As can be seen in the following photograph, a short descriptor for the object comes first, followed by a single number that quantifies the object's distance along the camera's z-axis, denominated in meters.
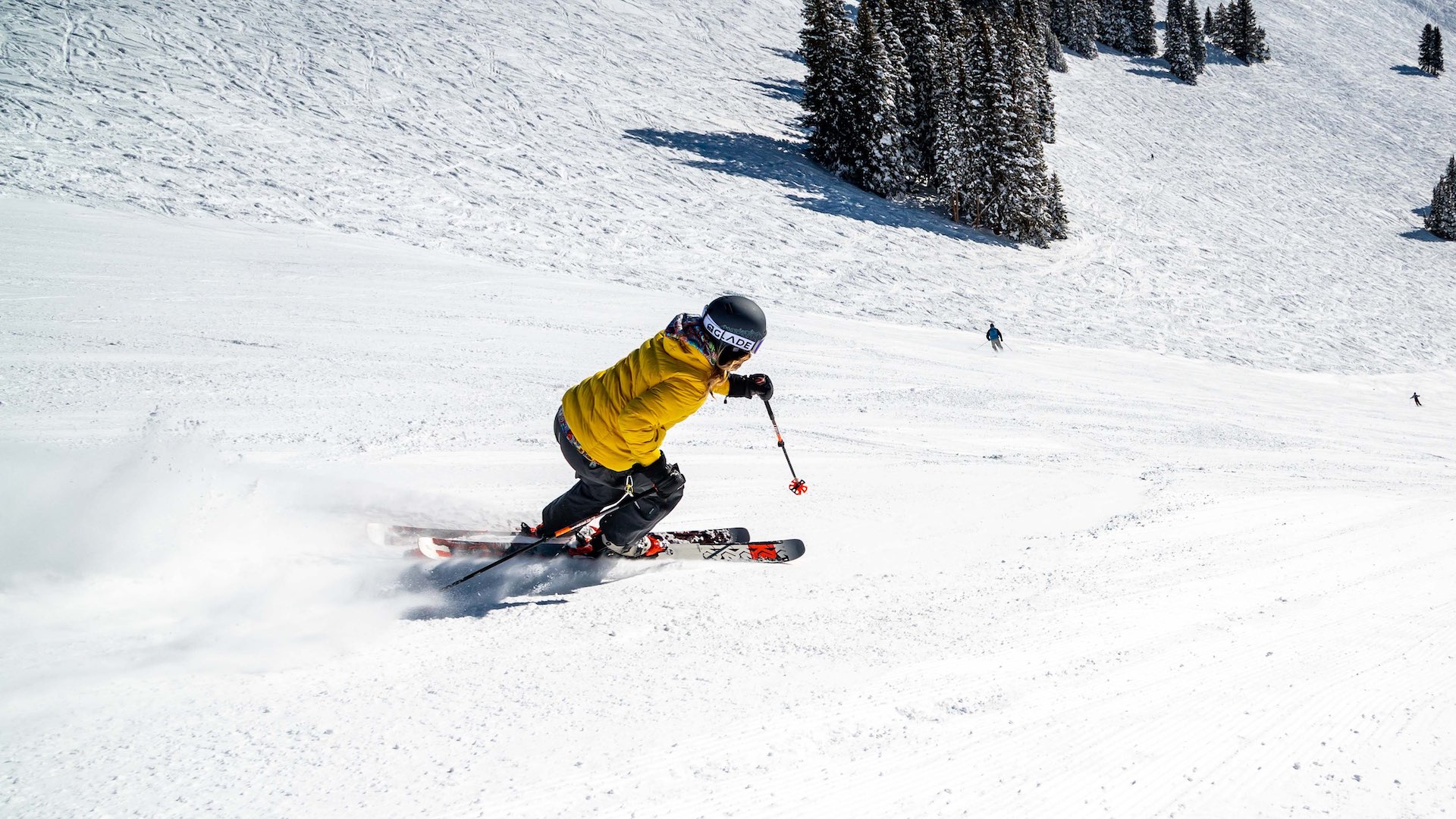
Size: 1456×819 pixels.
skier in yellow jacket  4.03
